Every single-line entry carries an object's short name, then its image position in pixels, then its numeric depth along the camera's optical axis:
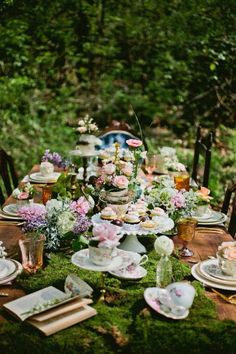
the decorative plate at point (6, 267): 2.42
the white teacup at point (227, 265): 2.42
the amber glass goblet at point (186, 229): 2.69
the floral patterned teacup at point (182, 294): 2.06
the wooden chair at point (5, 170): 4.12
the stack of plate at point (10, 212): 3.24
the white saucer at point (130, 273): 2.39
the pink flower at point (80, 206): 2.78
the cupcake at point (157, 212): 2.80
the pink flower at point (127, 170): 2.90
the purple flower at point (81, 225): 2.72
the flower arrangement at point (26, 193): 3.28
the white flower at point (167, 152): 4.19
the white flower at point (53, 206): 2.77
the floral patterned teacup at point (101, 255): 2.14
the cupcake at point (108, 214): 2.68
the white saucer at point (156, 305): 2.06
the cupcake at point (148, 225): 2.66
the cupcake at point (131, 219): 2.66
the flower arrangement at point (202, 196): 3.19
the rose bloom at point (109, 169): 2.82
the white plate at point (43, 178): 4.00
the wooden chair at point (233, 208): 3.43
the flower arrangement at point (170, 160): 4.05
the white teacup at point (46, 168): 4.00
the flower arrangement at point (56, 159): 4.04
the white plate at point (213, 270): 2.42
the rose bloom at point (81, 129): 3.83
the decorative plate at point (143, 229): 2.61
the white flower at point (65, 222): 2.74
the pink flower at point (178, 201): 2.93
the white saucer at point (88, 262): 2.13
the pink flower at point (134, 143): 3.00
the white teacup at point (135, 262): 2.44
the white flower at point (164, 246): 2.42
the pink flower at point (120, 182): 2.78
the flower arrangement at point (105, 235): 2.15
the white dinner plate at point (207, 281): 2.36
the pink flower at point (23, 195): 3.27
